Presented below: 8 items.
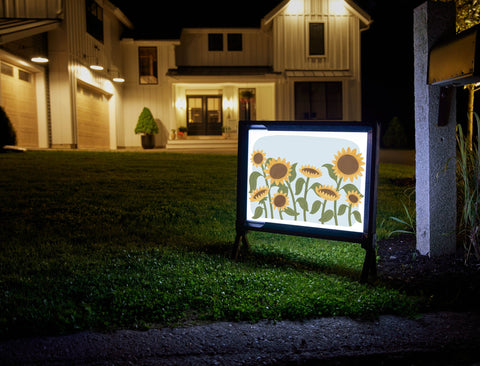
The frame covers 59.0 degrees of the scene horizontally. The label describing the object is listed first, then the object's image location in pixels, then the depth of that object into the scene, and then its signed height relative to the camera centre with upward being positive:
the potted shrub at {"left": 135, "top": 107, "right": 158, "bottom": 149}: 21.20 +1.18
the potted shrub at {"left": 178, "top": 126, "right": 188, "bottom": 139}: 21.99 +1.01
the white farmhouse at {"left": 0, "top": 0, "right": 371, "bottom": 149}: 19.80 +3.95
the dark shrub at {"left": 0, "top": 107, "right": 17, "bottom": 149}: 12.22 +0.65
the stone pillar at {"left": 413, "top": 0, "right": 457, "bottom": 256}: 3.63 +0.00
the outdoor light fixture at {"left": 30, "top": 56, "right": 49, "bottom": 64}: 14.87 +3.31
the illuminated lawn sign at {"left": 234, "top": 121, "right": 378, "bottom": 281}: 3.27 -0.26
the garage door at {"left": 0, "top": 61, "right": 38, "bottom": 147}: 14.22 +1.87
